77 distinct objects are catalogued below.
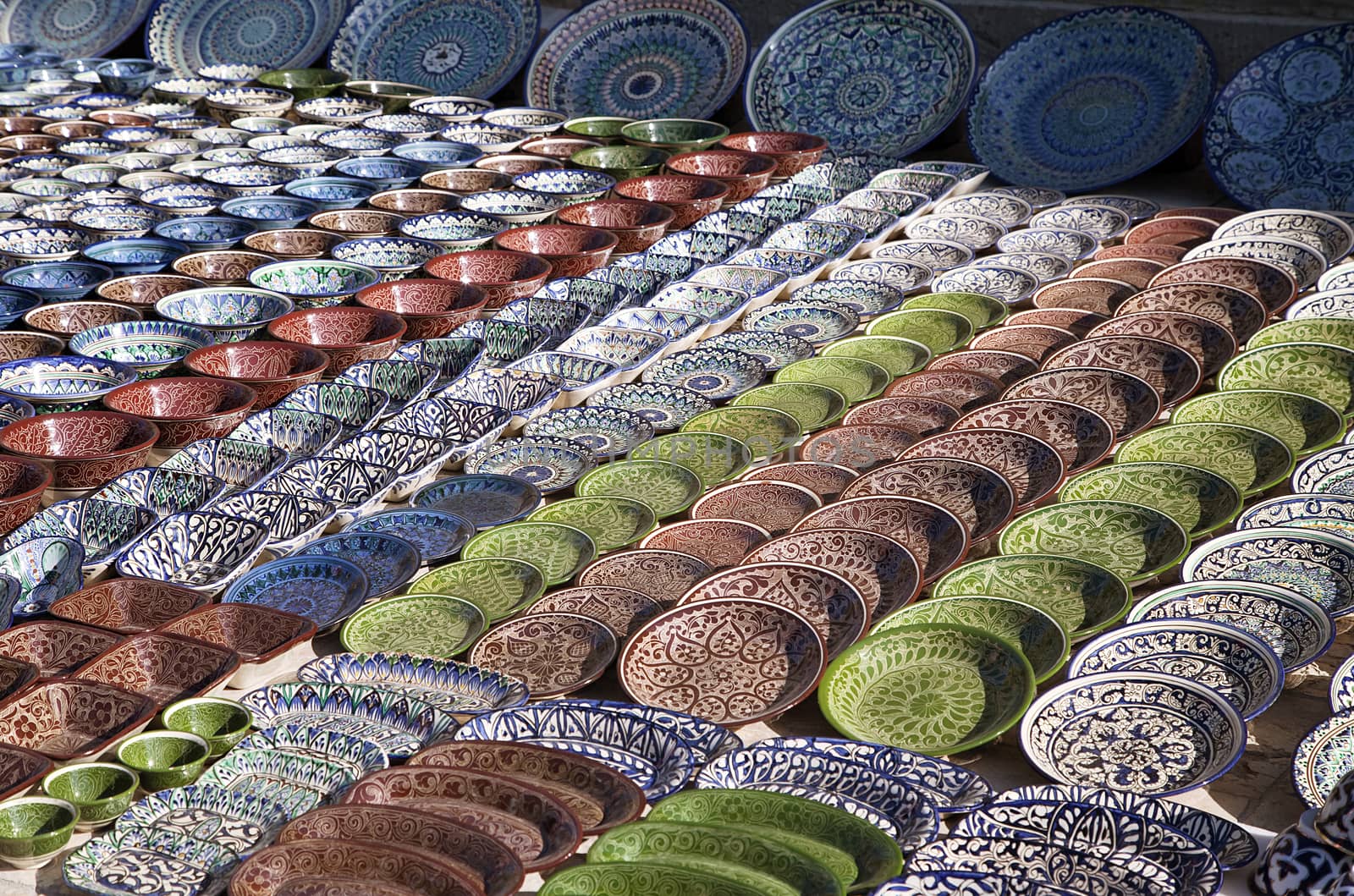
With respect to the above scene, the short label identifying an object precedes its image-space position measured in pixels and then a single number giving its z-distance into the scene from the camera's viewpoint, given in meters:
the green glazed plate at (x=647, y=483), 3.52
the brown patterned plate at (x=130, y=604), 2.97
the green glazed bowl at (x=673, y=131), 6.59
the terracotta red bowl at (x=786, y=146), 5.92
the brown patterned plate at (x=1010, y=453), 3.52
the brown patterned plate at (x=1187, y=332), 4.26
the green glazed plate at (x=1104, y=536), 3.20
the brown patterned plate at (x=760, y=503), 3.42
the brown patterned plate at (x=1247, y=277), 4.66
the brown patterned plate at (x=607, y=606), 3.01
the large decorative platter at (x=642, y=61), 7.17
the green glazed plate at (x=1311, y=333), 4.25
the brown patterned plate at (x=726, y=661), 2.78
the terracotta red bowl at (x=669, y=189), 5.70
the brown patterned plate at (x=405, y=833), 2.18
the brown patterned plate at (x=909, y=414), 3.86
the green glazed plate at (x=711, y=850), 2.12
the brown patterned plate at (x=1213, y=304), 4.51
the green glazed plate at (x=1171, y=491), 3.35
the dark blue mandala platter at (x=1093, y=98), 6.12
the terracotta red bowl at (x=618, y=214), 5.34
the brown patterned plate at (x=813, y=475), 3.51
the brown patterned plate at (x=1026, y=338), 4.37
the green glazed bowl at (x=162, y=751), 2.54
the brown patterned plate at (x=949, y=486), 3.42
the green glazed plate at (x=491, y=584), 3.08
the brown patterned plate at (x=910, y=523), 3.24
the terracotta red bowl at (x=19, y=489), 3.21
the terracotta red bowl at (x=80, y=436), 3.62
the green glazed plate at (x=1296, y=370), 4.02
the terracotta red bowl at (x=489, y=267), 4.80
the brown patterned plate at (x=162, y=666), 2.75
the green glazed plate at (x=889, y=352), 4.27
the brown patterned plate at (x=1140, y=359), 4.07
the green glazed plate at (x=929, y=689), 2.65
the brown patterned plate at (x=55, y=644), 2.82
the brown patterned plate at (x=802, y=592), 2.96
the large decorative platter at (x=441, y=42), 7.75
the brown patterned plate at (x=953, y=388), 3.98
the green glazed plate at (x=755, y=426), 3.74
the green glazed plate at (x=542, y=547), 3.23
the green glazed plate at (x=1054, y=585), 2.97
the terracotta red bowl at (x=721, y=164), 5.88
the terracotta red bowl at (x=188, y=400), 3.72
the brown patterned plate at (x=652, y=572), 3.13
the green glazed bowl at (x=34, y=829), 2.31
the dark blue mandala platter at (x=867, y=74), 6.60
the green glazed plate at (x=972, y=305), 4.55
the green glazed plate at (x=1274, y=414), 3.72
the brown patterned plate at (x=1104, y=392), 3.93
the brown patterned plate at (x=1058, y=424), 3.71
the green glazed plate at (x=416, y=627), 2.94
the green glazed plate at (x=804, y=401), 3.93
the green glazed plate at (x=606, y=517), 3.34
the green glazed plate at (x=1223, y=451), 3.53
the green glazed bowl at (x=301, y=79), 7.70
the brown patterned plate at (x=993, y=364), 4.16
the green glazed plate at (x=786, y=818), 2.21
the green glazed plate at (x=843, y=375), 4.10
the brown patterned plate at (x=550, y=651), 2.83
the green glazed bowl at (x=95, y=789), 2.39
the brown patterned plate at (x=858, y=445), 3.68
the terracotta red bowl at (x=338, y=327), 4.26
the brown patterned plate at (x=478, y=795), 2.26
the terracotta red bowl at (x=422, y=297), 4.52
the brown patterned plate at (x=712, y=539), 3.28
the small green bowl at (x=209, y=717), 2.62
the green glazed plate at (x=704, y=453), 3.63
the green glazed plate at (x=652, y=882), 2.06
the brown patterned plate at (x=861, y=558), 3.09
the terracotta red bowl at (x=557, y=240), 5.01
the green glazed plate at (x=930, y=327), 4.43
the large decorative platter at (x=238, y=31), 8.23
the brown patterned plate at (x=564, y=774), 2.35
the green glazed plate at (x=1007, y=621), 2.81
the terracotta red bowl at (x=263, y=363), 3.94
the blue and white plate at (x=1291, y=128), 5.71
